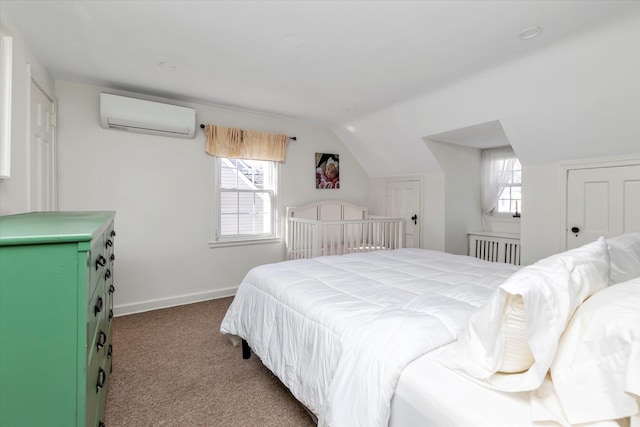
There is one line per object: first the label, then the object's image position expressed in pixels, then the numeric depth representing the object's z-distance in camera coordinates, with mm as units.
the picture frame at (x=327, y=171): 4496
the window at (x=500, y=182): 4203
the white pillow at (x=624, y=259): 1275
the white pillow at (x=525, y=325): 799
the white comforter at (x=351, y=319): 1088
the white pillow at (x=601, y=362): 654
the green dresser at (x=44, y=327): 804
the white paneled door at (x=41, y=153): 2251
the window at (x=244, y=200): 3791
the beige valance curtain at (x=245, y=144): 3607
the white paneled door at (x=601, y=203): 2635
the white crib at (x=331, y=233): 3609
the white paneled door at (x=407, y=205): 4441
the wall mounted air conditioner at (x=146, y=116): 2951
